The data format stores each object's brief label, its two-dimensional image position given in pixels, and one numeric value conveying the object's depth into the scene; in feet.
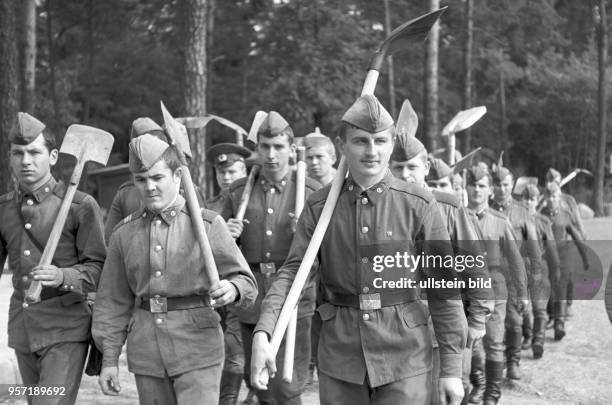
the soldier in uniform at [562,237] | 34.73
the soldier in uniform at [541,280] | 29.91
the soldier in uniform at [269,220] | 20.03
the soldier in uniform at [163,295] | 13.87
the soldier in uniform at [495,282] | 23.15
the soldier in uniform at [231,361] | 20.86
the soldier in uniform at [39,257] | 15.87
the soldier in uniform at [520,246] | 26.20
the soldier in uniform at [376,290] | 12.34
